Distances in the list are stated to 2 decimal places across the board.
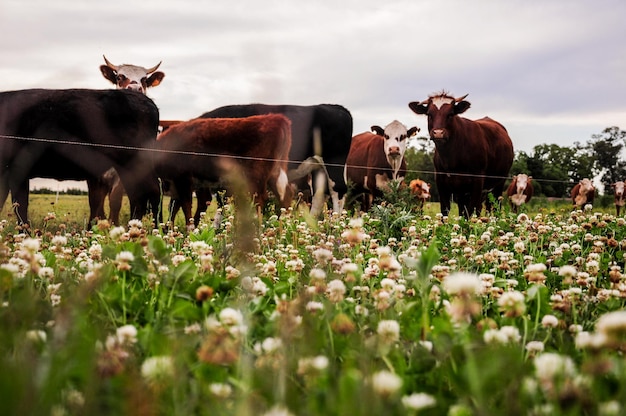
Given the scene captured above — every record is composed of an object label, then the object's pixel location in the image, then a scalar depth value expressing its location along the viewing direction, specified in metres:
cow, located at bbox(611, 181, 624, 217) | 25.77
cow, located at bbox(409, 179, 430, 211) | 13.03
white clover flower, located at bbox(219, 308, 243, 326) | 1.90
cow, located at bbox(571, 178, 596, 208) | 24.77
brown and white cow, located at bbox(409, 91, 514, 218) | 11.40
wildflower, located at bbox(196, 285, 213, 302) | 2.15
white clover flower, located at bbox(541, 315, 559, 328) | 2.21
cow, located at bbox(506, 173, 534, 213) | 19.77
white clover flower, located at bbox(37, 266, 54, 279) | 2.82
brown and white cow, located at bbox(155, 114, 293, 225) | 8.91
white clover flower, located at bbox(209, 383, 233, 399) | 1.51
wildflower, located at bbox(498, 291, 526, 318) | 2.03
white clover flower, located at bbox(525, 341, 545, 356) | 2.03
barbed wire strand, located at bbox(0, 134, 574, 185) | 7.96
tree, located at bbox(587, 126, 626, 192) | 86.12
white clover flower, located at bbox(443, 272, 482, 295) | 1.69
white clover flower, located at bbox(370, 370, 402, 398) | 1.27
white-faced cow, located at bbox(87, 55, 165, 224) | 9.57
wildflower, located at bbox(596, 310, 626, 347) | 1.32
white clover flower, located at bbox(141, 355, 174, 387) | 1.44
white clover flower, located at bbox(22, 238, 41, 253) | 2.31
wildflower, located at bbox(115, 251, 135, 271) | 2.49
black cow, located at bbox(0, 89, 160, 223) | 7.98
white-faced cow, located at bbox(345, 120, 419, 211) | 14.32
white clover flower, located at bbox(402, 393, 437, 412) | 1.39
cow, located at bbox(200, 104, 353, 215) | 13.17
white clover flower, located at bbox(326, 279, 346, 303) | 2.32
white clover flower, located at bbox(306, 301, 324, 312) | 2.25
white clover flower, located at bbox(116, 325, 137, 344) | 1.85
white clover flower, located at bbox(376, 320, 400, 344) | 1.95
